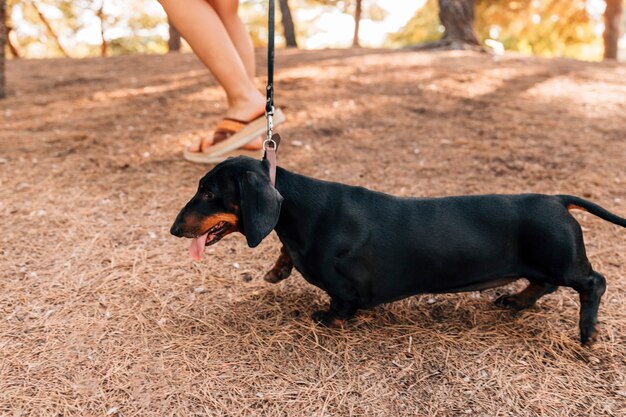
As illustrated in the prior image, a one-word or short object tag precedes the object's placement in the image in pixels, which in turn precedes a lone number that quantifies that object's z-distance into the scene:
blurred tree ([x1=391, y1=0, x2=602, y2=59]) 14.31
